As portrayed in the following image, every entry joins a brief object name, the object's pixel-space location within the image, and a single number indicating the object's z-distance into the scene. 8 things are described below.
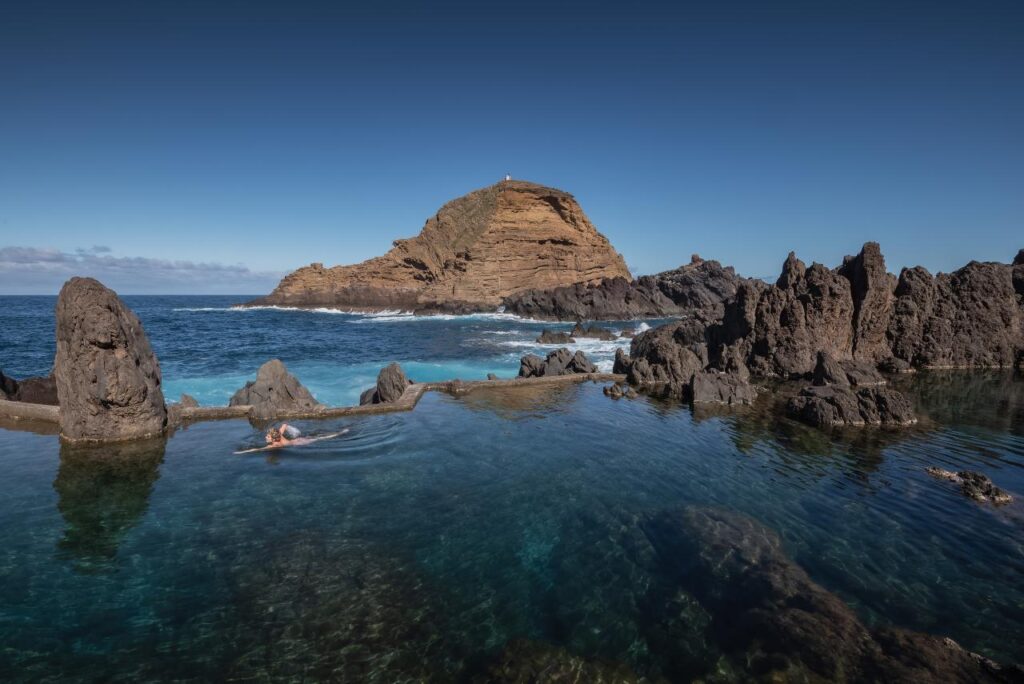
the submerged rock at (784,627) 6.36
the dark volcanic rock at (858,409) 19.17
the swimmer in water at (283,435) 14.60
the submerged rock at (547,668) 6.34
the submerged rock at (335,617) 6.43
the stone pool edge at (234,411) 16.03
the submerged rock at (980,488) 12.27
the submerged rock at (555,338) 48.62
